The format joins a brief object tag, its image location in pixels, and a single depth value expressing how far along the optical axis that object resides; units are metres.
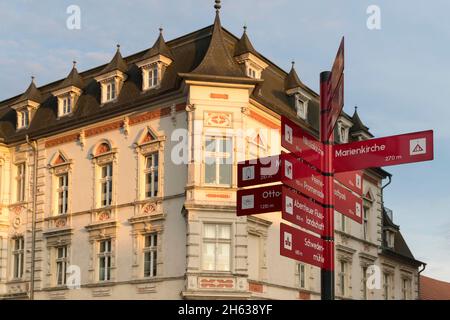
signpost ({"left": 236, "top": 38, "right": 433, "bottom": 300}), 8.77
